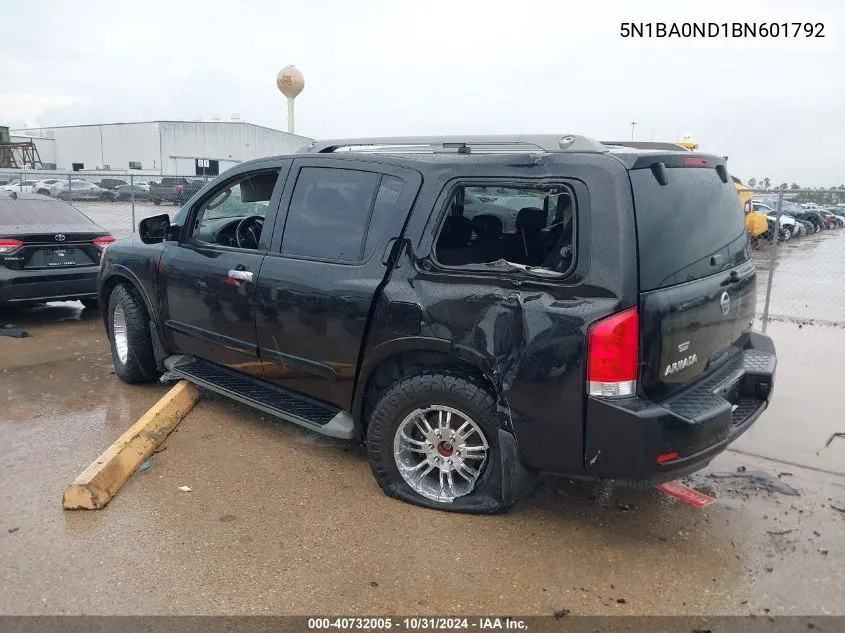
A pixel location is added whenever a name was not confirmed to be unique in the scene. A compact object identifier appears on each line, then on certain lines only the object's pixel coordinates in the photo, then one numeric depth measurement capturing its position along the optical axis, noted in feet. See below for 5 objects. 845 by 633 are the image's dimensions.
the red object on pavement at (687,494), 11.56
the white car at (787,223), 78.95
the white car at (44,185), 94.79
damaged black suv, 9.49
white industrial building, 215.10
